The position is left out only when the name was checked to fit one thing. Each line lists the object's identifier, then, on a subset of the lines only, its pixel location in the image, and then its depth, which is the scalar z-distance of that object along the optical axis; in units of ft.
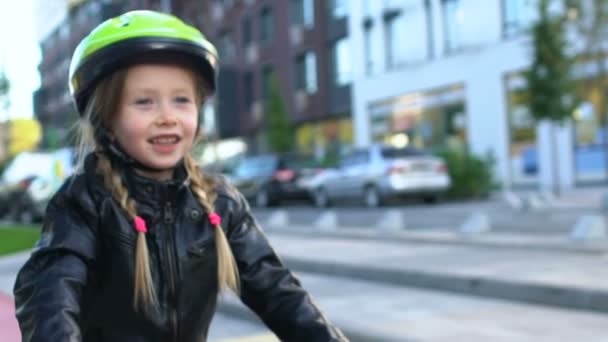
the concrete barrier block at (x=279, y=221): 47.36
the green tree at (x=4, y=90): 118.15
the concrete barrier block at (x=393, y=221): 39.63
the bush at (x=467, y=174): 66.39
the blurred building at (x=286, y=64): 106.52
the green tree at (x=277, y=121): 105.60
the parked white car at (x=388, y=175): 59.47
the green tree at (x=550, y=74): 53.01
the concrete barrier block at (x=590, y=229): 28.12
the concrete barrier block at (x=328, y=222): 43.61
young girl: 5.33
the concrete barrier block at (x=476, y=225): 35.22
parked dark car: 75.00
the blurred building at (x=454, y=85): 74.33
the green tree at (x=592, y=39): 55.67
